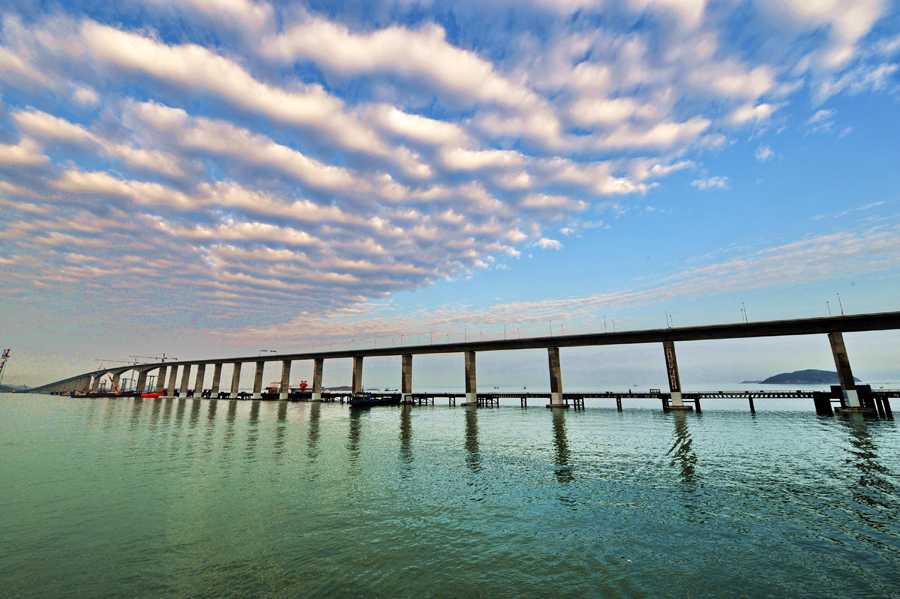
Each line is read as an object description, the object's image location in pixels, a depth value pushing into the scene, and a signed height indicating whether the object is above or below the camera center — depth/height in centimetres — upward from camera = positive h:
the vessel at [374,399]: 9988 -555
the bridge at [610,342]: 6256 +818
